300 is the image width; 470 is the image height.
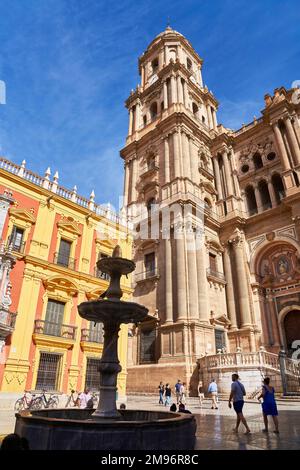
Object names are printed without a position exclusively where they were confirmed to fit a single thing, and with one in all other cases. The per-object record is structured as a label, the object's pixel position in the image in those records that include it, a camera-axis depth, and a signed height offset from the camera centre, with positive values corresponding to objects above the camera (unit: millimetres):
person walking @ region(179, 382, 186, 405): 14882 -99
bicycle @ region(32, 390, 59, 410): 12667 -365
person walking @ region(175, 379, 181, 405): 15078 +90
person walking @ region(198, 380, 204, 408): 16881 +300
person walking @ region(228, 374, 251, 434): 7375 -9
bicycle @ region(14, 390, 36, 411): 12633 -394
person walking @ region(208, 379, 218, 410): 12414 +14
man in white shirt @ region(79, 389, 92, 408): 11578 -201
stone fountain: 4348 -425
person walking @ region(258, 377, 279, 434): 7000 -184
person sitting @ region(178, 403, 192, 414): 6662 -311
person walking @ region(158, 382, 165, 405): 15586 -133
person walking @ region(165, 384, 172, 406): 14781 -82
